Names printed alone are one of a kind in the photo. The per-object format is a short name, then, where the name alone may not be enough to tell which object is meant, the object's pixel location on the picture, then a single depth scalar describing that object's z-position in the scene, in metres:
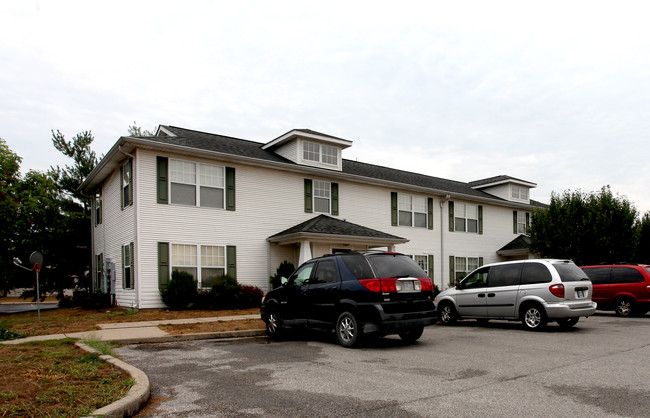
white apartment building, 17.66
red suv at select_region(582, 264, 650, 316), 16.06
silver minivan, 11.86
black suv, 9.32
